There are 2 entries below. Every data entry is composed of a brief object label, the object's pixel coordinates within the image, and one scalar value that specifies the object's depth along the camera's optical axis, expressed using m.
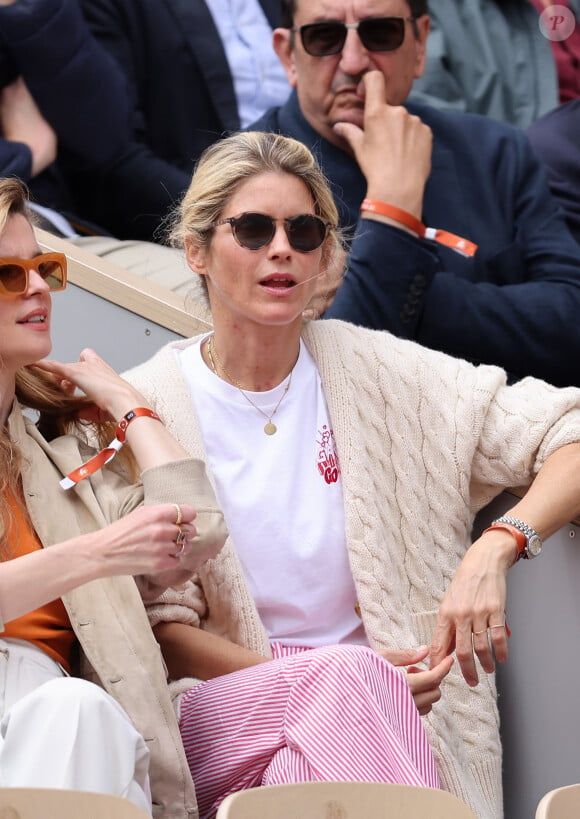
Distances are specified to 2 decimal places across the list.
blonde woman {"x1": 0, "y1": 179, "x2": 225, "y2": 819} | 11.63
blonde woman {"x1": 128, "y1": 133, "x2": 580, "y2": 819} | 11.97
